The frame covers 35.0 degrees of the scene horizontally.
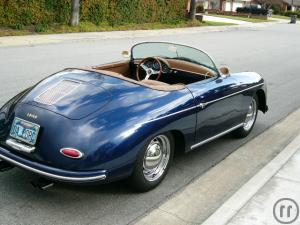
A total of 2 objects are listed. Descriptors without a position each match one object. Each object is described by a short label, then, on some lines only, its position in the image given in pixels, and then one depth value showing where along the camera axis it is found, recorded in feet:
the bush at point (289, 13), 235.30
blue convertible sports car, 12.89
